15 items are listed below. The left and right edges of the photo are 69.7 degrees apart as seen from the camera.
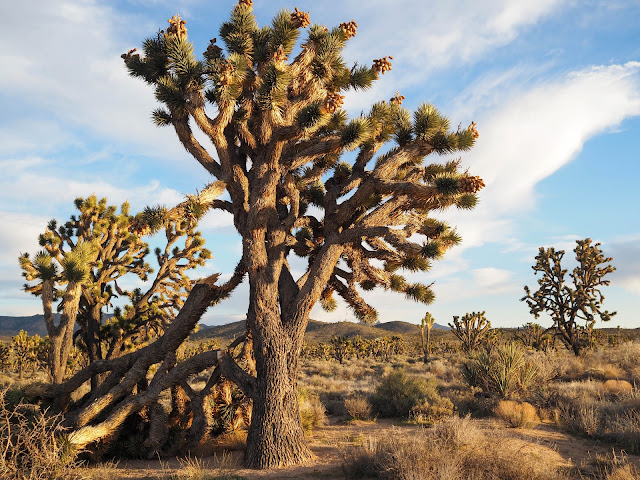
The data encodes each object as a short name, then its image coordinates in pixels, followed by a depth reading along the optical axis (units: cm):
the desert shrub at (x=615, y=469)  612
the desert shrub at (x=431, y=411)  1147
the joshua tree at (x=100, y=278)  1238
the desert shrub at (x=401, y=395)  1272
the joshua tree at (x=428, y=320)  3573
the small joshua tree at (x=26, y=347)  3318
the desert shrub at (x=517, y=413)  1017
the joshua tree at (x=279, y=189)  856
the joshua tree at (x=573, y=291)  2470
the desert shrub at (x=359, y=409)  1250
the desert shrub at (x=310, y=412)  1066
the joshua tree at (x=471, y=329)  3091
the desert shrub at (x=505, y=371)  1232
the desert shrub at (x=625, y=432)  854
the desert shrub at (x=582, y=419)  952
